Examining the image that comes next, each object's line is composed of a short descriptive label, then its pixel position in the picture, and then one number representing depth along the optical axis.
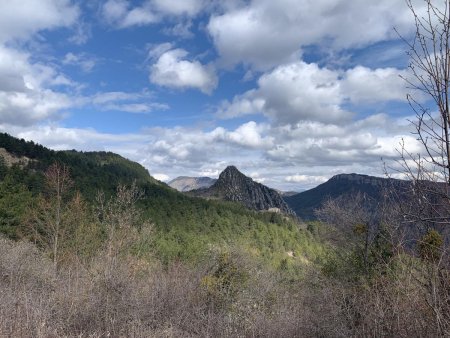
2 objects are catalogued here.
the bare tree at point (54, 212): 28.75
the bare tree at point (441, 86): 3.03
